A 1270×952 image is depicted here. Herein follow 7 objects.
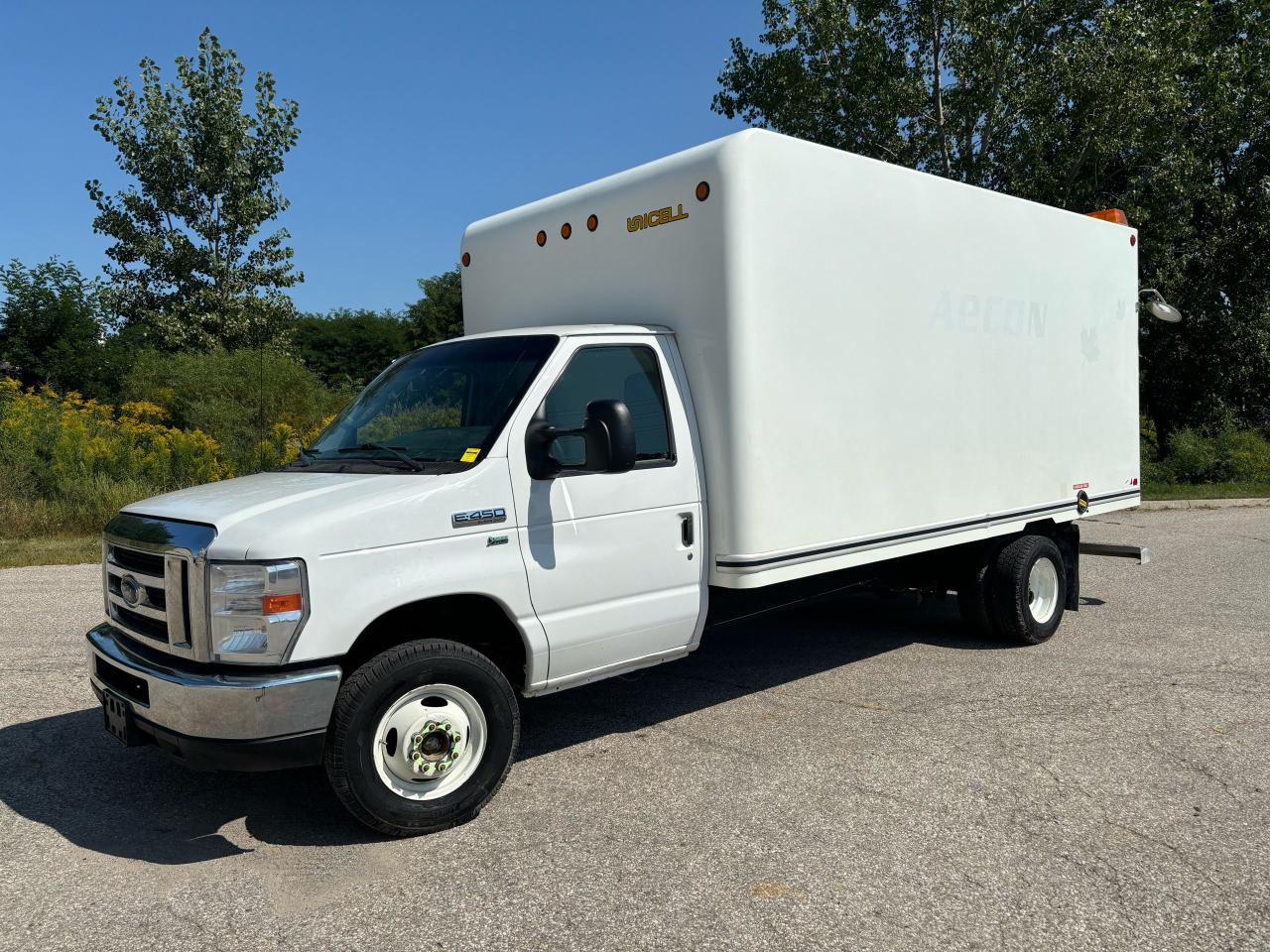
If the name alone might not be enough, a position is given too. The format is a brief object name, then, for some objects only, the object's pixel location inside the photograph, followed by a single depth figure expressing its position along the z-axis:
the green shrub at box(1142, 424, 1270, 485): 21.66
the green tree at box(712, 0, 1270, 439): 18.31
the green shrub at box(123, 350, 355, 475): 17.12
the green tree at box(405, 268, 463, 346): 36.78
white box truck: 4.00
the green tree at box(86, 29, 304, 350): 22.33
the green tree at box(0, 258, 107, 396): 20.69
